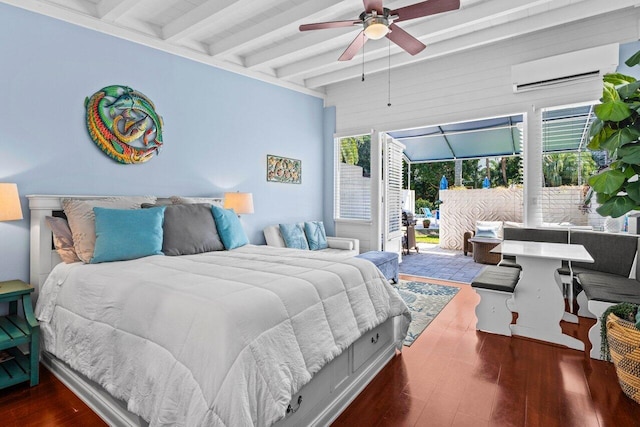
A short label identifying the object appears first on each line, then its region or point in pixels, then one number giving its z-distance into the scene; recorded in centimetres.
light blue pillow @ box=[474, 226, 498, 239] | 671
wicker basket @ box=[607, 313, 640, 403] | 205
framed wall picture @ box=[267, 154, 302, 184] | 499
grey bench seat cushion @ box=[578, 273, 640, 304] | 261
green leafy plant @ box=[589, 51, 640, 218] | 232
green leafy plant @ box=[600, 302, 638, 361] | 233
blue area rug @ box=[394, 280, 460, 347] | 325
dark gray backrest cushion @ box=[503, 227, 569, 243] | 397
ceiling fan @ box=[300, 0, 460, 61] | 244
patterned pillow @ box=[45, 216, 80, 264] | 254
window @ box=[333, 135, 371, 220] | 575
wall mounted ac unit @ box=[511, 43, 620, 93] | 364
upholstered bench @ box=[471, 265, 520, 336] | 306
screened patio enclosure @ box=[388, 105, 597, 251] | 412
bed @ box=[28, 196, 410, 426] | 133
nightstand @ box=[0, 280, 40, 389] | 218
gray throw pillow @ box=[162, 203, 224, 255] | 285
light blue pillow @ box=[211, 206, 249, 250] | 320
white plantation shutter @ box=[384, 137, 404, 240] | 565
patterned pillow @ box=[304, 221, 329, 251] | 513
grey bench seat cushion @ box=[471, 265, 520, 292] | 305
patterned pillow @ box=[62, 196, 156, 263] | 249
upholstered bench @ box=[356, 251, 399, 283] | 430
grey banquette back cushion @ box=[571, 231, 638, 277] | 339
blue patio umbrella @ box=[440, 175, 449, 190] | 966
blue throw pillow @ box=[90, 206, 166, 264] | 246
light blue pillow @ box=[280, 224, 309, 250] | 486
